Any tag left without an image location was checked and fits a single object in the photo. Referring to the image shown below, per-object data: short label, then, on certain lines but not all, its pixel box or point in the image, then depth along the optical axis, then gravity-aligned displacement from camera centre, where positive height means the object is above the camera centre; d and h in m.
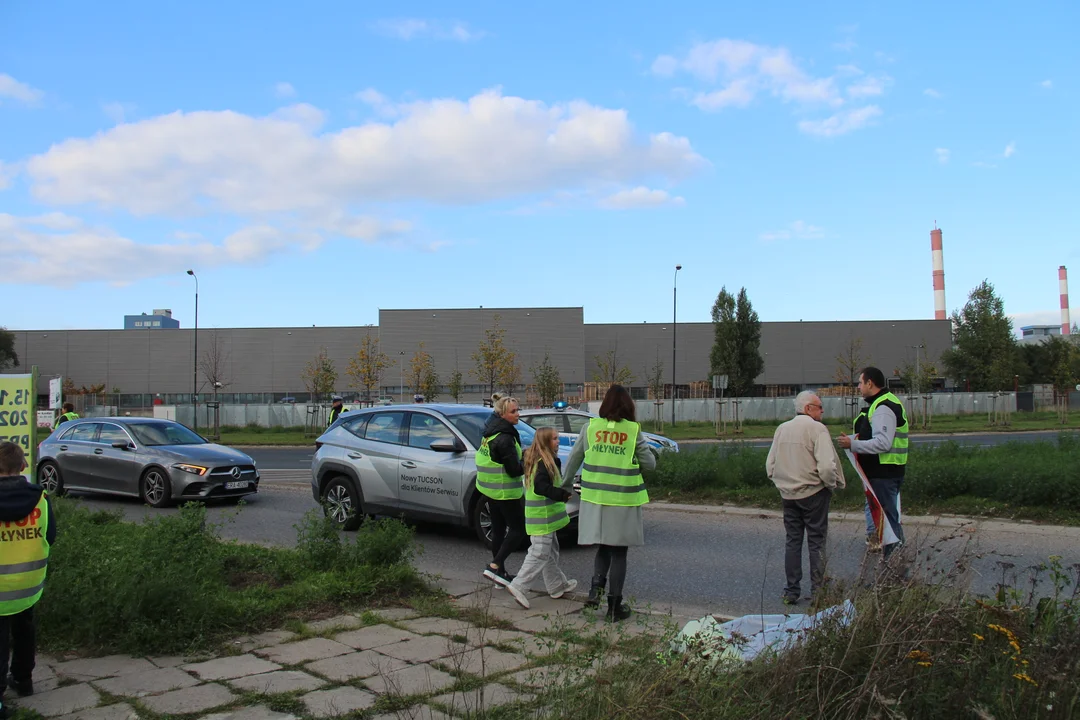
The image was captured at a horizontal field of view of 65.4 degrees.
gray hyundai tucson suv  10.12 -1.11
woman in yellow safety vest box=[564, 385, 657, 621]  6.33 -0.82
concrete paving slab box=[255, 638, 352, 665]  5.29 -1.77
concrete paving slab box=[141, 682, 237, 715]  4.40 -1.74
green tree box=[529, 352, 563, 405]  43.47 -0.35
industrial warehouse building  70.62 +2.62
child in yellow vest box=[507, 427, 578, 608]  7.01 -1.14
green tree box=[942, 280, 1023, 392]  61.31 +3.12
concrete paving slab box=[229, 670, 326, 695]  4.68 -1.74
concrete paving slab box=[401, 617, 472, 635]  5.88 -1.77
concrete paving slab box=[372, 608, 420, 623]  6.28 -1.78
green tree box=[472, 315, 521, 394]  48.16 +0.74
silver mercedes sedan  13.91 -1.47
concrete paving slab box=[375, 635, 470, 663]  5.25 -1.75
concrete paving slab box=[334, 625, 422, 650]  5.59 -1.77
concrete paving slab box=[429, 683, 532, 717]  3.86 -1.61
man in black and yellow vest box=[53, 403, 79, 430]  17.30 -0.80
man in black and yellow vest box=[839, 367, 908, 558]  7.29 -0.56
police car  14.67 -0.69
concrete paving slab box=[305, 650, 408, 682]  4.92 -1.74
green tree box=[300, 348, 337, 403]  47.81 -0.10
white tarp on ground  3.83 -1.23
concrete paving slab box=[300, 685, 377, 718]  4.29 -1.71
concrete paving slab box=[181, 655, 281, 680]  4.97 -1.76
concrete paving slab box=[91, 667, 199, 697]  4.71 -1.77
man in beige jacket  7.01 -0.83
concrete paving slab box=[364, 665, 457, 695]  4.50 -1.70
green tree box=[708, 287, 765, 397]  60.75 +2.63
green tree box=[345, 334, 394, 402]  49.47 +0.74
